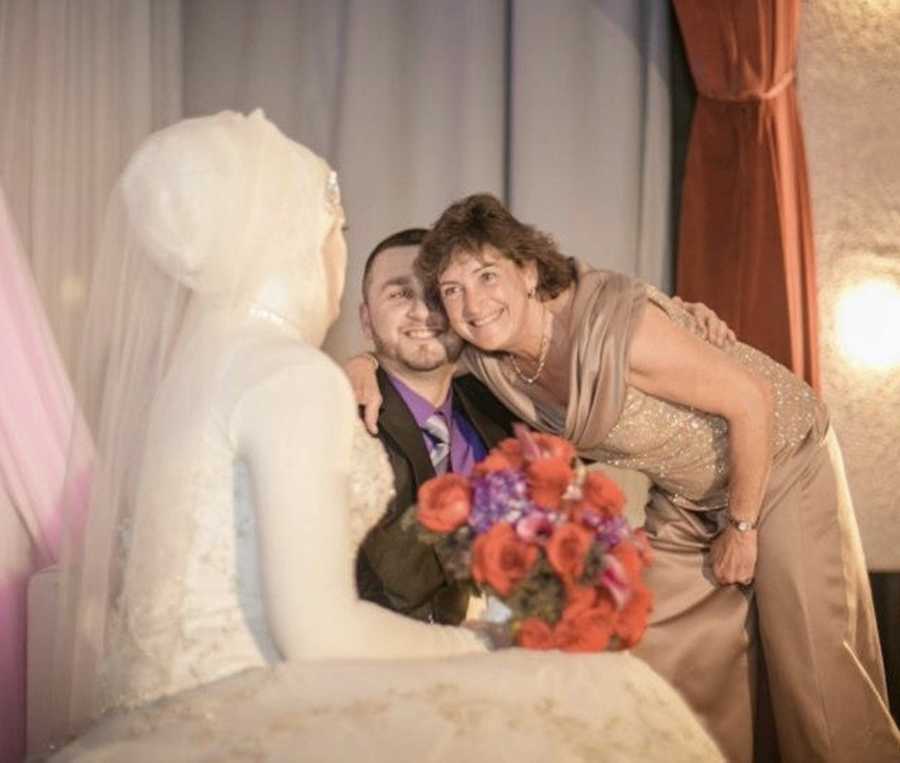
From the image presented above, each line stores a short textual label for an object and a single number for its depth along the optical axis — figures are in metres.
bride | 1.43
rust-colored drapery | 3.42
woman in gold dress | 2.34
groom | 2.39
